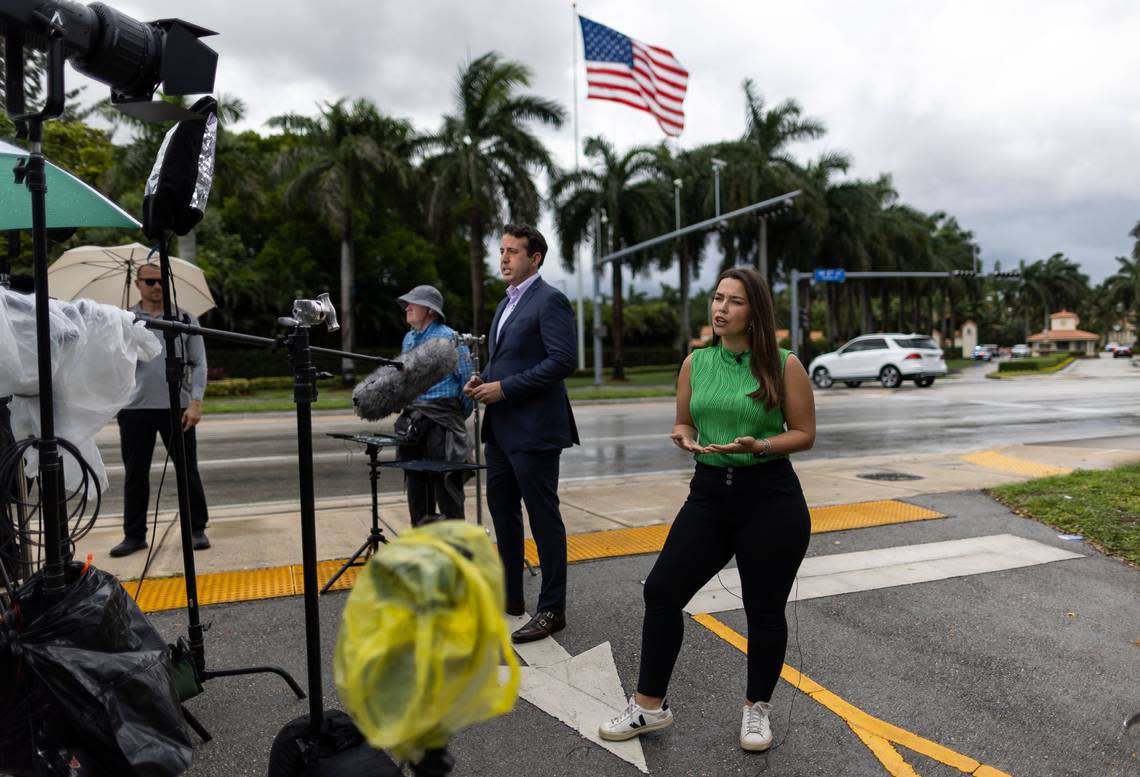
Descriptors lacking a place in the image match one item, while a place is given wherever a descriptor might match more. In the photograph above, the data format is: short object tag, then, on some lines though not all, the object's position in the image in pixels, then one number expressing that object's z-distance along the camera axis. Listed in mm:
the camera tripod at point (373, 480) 4434
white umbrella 5662
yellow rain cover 1197
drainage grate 8680
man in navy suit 4008
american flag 22578
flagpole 35375
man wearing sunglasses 5543
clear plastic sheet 2910
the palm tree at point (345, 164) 27672
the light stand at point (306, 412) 2283
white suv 26016
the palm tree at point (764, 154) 34188
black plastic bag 2131
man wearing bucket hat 4848
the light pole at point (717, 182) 31575
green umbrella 3309
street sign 34469
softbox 2893
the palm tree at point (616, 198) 34094
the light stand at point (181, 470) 2885
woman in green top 2939
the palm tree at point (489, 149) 27656
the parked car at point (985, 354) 77125
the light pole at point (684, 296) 36688
